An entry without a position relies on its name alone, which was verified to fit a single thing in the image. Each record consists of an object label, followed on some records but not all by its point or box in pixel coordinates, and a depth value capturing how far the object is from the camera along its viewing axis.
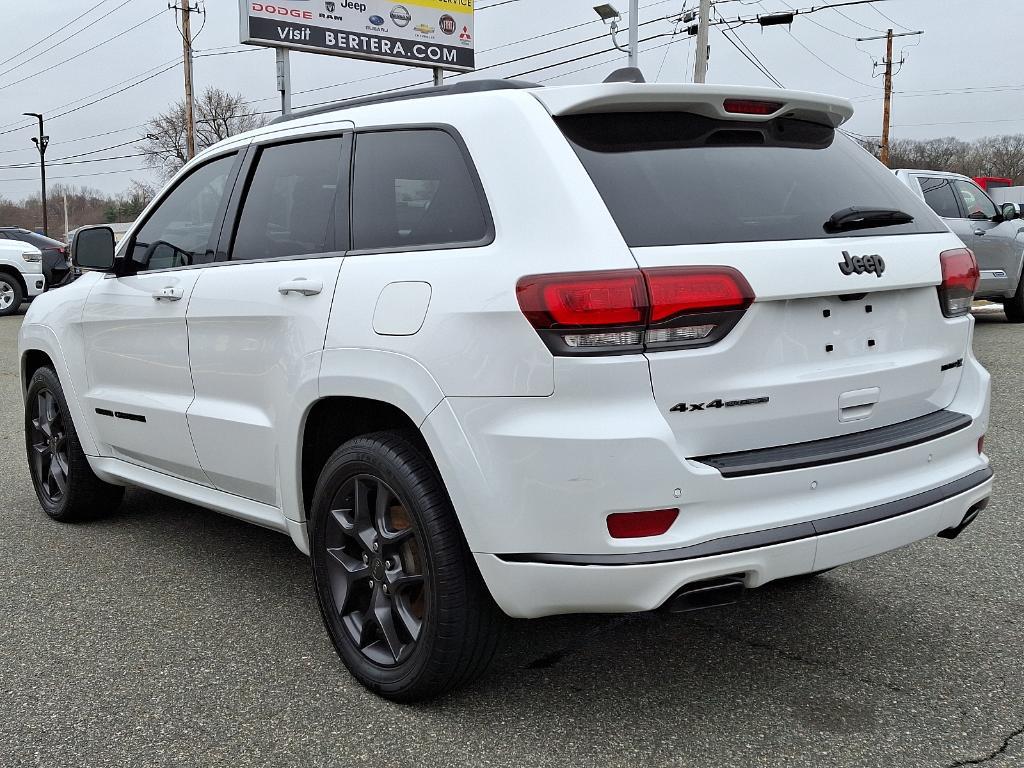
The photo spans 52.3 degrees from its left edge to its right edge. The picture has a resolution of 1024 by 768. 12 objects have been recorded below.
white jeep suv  2.55
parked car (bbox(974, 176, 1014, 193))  45.09
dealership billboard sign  25.77
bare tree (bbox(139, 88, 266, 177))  67.31
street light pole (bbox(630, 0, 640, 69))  21.31
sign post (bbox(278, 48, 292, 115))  26.11
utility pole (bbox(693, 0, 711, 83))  24.83
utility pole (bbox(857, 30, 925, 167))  45.46
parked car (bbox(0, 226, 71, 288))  20.12
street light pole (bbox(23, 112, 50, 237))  56.59
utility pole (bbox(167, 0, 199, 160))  39.56
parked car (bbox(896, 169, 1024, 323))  13.07
